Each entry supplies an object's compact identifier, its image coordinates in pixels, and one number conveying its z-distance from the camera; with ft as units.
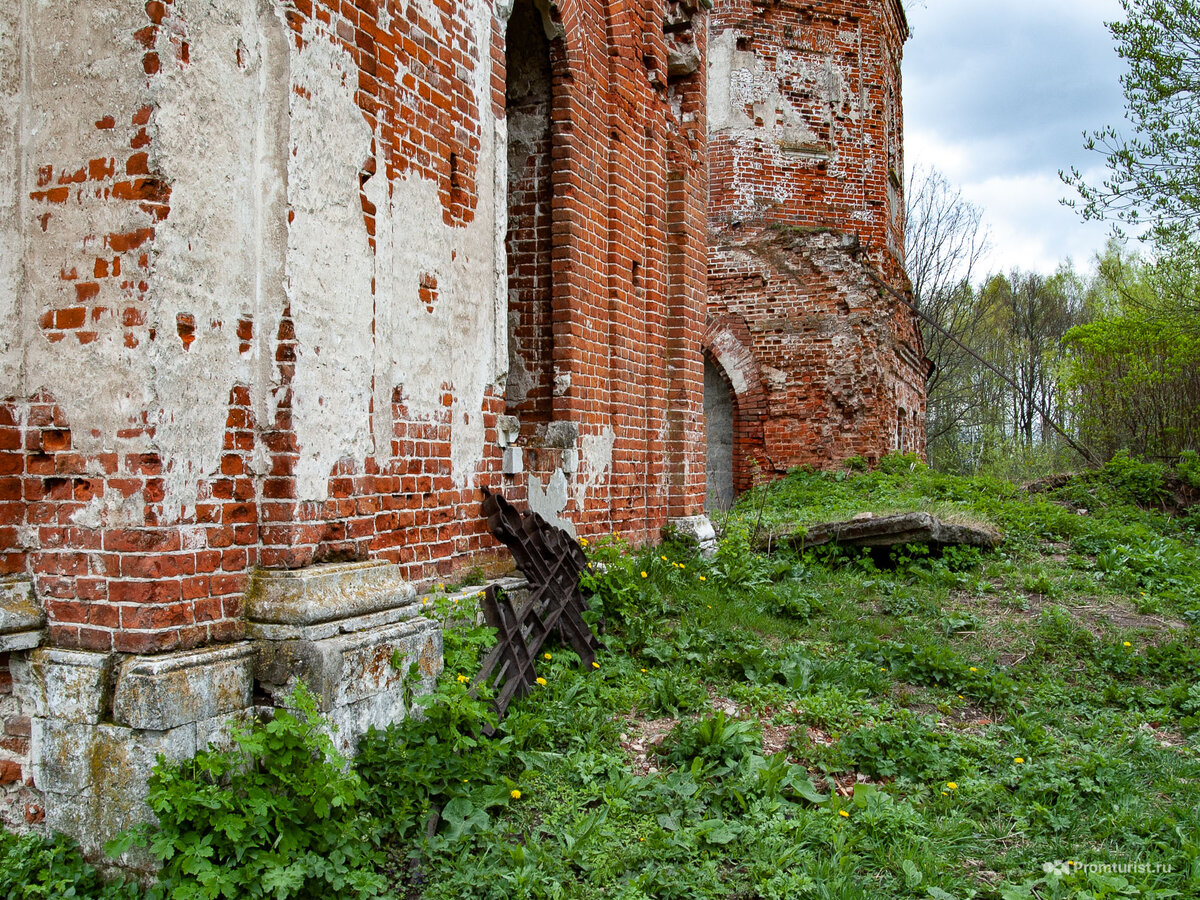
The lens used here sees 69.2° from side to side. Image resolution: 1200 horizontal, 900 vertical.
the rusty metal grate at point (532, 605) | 14.64
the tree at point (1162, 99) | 39.68
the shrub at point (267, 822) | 8.87
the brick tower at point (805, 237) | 48.24
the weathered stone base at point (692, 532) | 25.84
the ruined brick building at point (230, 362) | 9.69
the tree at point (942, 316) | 89.92
